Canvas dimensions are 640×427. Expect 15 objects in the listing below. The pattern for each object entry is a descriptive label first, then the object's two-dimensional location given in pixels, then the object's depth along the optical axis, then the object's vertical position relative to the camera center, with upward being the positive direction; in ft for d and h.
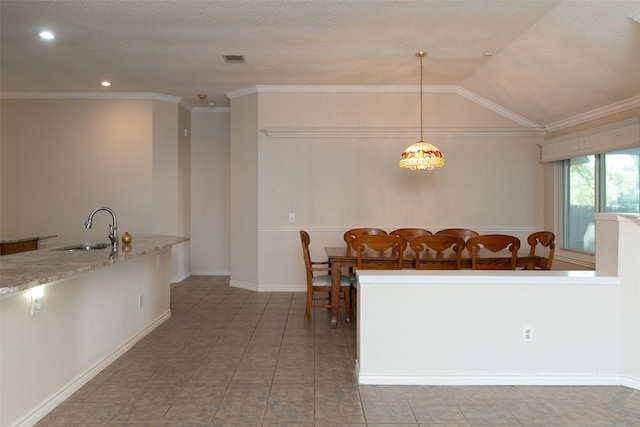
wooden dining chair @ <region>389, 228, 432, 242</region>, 16.99 -0.84
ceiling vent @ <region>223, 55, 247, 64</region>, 15.57 +5.42
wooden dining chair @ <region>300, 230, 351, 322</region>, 14.29 -2.37
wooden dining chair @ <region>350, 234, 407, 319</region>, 12.51 -1.29
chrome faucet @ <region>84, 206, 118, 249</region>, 11.93 -0.66
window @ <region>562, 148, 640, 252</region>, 14.61 +0.76
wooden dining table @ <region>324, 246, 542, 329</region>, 13.06 -1.51
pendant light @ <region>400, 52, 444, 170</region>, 14.85 +1.81
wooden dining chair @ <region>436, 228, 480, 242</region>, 16.93 -0.86
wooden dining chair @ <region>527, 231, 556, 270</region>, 13.19 -1.03
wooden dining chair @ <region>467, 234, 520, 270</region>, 12.63 -1.15
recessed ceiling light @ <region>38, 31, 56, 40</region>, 13.32 +5.36
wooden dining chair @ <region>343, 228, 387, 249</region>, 16.94 -0.84
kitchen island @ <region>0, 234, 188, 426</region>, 7.26 -2.30
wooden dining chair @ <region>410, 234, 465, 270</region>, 12.39 -1.15
